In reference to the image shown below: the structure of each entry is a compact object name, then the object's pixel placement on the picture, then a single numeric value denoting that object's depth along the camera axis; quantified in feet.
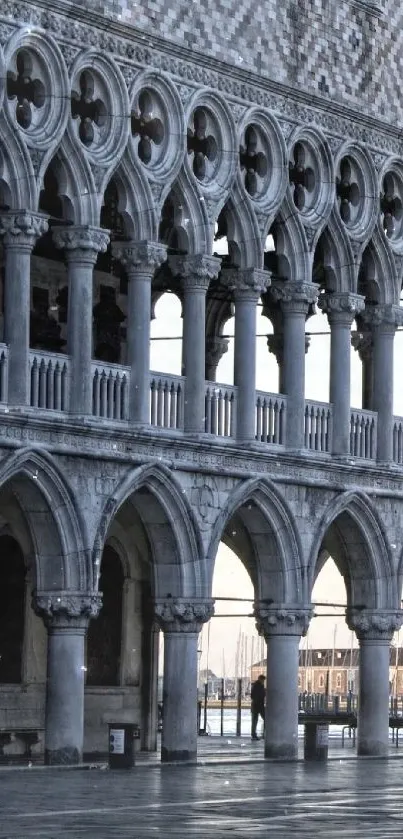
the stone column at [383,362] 150.92
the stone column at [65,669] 127.54
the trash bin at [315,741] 140.26
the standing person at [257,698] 178.62
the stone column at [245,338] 139.44
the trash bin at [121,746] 126.93
